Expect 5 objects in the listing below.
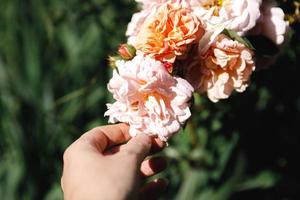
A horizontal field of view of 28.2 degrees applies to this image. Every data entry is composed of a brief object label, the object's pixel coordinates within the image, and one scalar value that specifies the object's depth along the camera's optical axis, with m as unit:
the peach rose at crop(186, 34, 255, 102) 0.94
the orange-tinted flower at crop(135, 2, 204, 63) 0.92
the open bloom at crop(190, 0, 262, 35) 0.95
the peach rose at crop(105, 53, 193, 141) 0.89
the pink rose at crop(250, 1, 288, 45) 1.01
